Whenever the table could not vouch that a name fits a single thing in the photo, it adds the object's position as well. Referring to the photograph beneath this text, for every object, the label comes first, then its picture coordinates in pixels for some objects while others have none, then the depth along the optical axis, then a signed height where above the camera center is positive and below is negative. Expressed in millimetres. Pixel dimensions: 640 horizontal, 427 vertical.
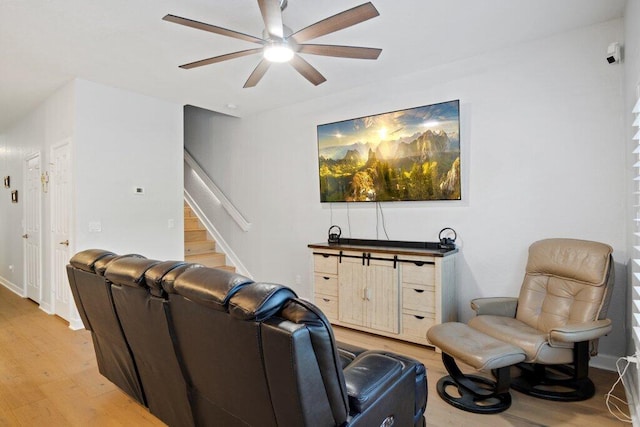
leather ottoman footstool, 2093 -971
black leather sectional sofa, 1118 -594
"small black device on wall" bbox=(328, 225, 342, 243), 4180 -336
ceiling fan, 1982 +1126
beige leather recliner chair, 2180 -881
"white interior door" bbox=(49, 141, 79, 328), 3787 -211
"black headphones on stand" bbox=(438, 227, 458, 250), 3365 -320
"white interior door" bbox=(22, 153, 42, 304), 4551 -279
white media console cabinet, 3133 -810
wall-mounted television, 3396 +560
